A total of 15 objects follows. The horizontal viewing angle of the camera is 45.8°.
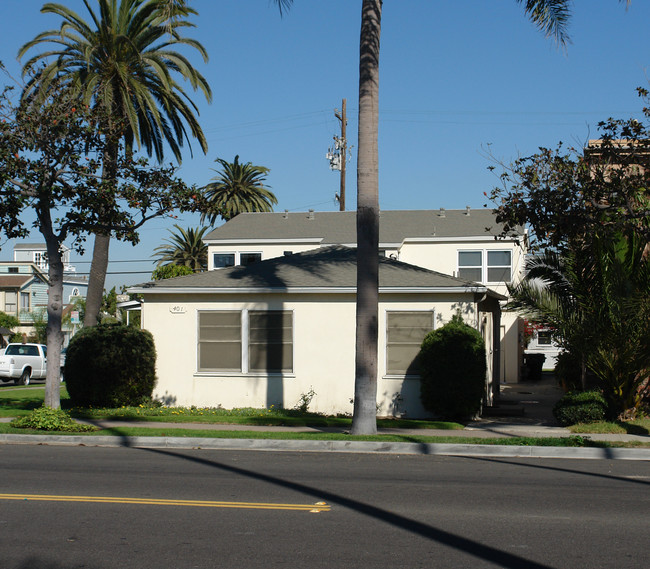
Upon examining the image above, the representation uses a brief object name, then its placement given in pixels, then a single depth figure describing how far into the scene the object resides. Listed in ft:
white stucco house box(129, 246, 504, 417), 61.52
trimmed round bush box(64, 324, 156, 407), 62.49
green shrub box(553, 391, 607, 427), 53.31
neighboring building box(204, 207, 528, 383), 113.29
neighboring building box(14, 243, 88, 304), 227.61
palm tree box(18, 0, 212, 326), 80.79
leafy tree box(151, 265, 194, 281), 144.87
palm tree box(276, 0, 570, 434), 47.44
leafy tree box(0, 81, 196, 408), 52.70
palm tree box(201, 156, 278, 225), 190.80
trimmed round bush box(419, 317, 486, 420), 57.11
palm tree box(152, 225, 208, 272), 197.88
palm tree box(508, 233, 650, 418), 52.80
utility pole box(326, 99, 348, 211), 151.43
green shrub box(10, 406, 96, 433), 49.49
